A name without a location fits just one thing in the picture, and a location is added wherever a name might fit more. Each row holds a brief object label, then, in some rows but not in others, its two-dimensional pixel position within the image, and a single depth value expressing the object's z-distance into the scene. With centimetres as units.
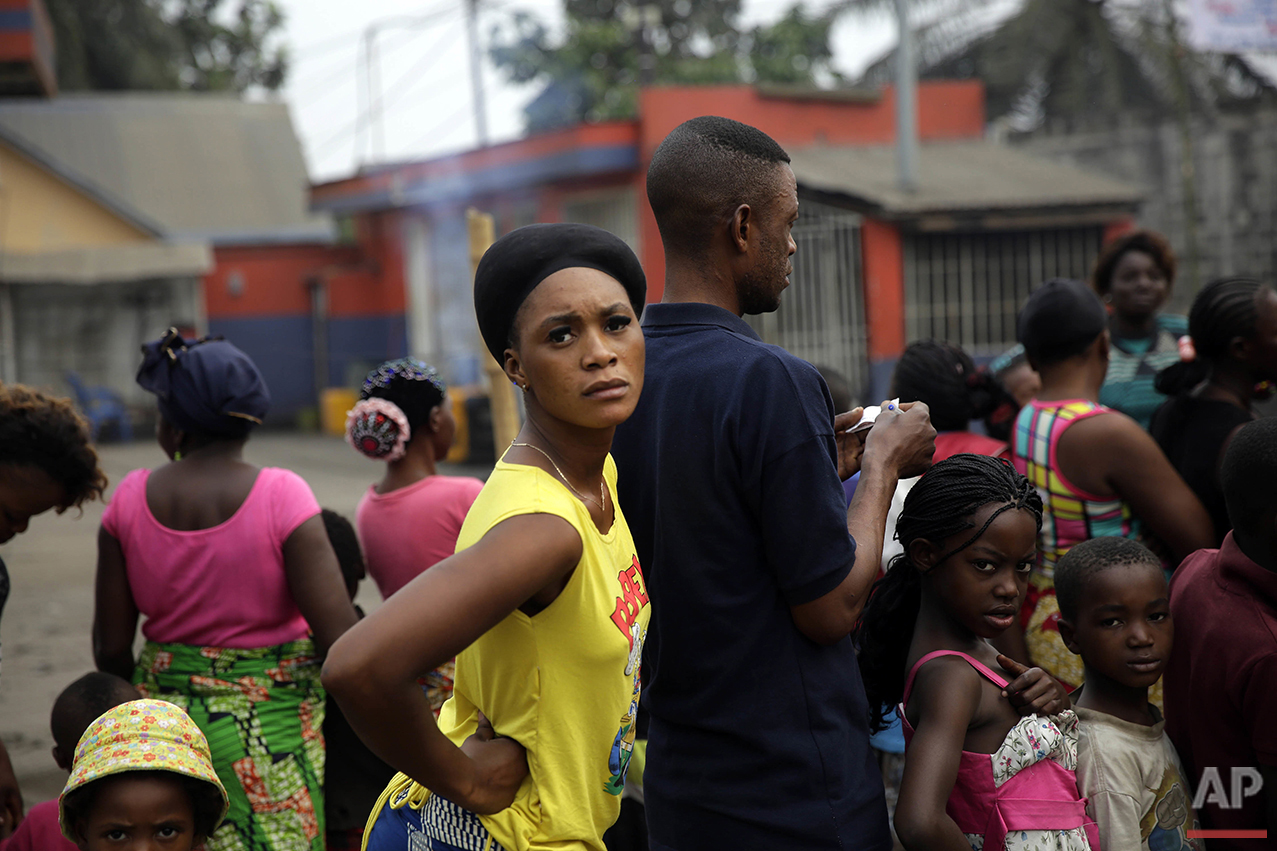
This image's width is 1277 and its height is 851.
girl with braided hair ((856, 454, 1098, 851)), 218
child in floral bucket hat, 228
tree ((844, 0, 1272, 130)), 1691
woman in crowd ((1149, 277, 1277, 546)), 323
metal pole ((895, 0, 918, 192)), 1227
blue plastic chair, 1727
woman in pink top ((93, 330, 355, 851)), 290
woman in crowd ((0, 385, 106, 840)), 295
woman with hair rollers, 349
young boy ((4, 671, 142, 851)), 292
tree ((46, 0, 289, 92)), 2336
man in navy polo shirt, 189
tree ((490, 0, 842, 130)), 2259
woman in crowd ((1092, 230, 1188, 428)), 466
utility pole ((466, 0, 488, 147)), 2286
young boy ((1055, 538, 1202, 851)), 239
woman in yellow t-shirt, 163
